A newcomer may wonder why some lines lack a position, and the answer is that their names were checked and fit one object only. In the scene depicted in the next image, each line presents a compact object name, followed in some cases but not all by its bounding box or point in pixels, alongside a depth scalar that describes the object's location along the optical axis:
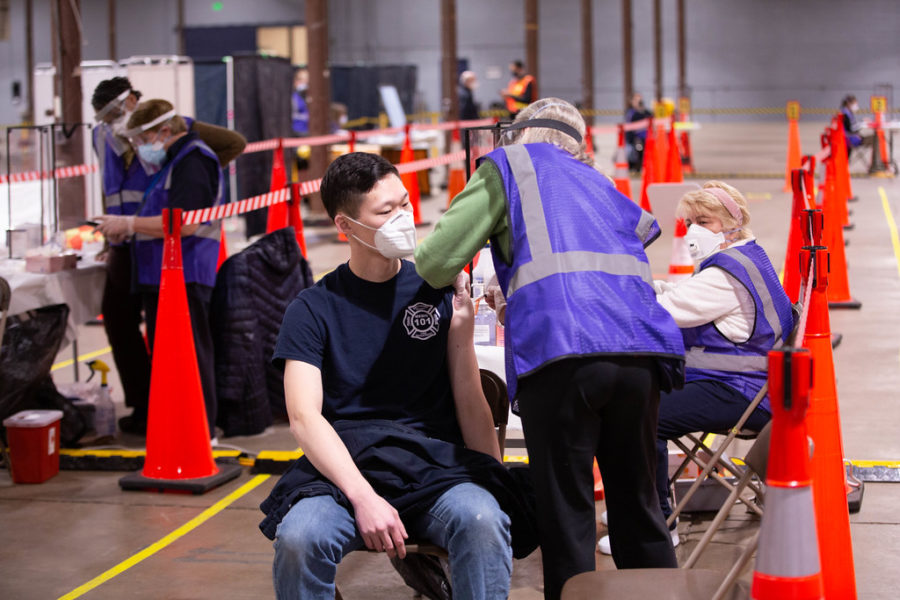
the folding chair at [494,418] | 3.28
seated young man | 2.75
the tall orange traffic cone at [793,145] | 17.03
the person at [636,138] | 20.36
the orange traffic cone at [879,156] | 20.17
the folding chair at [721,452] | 3.71
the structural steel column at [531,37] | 25.55
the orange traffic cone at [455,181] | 13.90
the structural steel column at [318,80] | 15.40
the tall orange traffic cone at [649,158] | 13.29
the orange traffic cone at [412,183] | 11.28
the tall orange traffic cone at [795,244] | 4.33
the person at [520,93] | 20.09
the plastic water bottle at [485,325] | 4.38
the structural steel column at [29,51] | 32.38
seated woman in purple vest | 3.88
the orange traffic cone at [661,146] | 16.25
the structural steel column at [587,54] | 30.38
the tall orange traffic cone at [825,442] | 3.07
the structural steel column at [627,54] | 33.06
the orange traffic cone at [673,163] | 14.82
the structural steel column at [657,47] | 35.84
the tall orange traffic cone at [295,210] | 6.09
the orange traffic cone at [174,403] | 5.14
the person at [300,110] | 19.61
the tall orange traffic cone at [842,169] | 11.80
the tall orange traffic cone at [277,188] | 7.03
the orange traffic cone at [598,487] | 4.69
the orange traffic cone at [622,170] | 12.18
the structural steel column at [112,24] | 30.75
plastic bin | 5.28
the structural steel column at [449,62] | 21.95
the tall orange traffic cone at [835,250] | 8.10
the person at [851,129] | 19.17
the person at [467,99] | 21.30
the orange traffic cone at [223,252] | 7.70
